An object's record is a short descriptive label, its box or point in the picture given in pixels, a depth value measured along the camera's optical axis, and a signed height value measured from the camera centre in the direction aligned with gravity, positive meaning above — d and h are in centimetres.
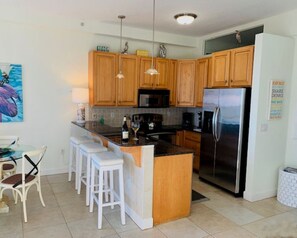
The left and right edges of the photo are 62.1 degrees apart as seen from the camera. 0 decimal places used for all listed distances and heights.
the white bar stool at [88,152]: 332 -80
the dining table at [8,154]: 305 -77
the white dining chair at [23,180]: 293 -107
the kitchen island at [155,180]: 281 -100
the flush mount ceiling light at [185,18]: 379 +122
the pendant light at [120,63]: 400 +63
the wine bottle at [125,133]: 291 -44
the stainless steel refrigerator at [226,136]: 370 -59
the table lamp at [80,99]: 443 -7
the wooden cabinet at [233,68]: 370 +50
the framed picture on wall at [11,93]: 412 +1
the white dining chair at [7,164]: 348 -105
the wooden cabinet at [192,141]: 486 -89
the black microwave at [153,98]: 505 -2
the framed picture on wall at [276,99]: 364 +2
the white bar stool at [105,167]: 281 -83
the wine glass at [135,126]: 309 -37
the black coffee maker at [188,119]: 572 -49
